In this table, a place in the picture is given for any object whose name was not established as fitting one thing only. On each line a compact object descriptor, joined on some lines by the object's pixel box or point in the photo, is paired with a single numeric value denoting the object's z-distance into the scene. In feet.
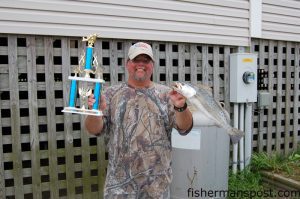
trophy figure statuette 7.19
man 7.73
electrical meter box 16.07
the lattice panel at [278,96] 18.07
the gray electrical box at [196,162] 12.23
